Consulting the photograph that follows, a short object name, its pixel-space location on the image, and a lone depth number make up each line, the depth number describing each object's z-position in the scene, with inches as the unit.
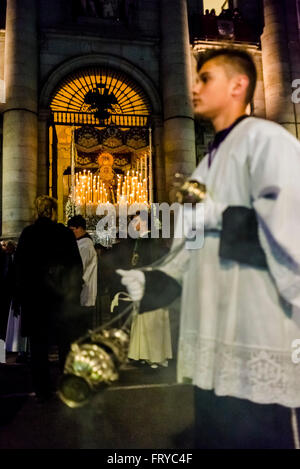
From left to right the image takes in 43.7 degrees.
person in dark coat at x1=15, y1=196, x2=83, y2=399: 176.9
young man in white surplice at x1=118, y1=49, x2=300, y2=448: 64.0
